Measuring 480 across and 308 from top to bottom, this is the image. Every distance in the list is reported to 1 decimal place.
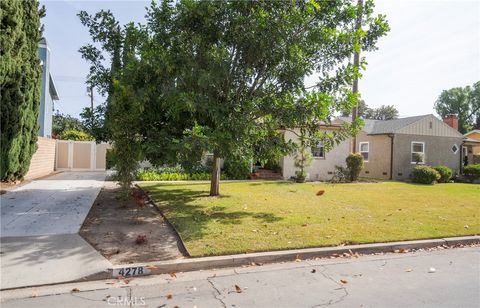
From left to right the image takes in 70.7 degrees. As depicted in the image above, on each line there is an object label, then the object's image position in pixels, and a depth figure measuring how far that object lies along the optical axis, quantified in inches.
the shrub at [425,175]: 724.7
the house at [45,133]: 645.3
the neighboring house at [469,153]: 971.1
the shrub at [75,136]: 960.8
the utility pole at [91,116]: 422.6
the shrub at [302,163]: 674.8
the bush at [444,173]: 775.7
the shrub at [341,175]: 731.4
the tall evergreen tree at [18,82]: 417.4
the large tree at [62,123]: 1401.3
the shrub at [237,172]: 704.4
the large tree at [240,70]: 329.7
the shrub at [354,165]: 733.9
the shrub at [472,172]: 826.2
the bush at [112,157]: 345.9
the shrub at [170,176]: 653.9
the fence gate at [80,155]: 883.4
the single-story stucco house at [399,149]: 801.3
